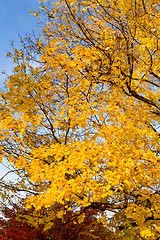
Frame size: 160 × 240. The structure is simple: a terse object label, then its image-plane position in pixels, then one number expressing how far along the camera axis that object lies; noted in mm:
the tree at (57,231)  8755
